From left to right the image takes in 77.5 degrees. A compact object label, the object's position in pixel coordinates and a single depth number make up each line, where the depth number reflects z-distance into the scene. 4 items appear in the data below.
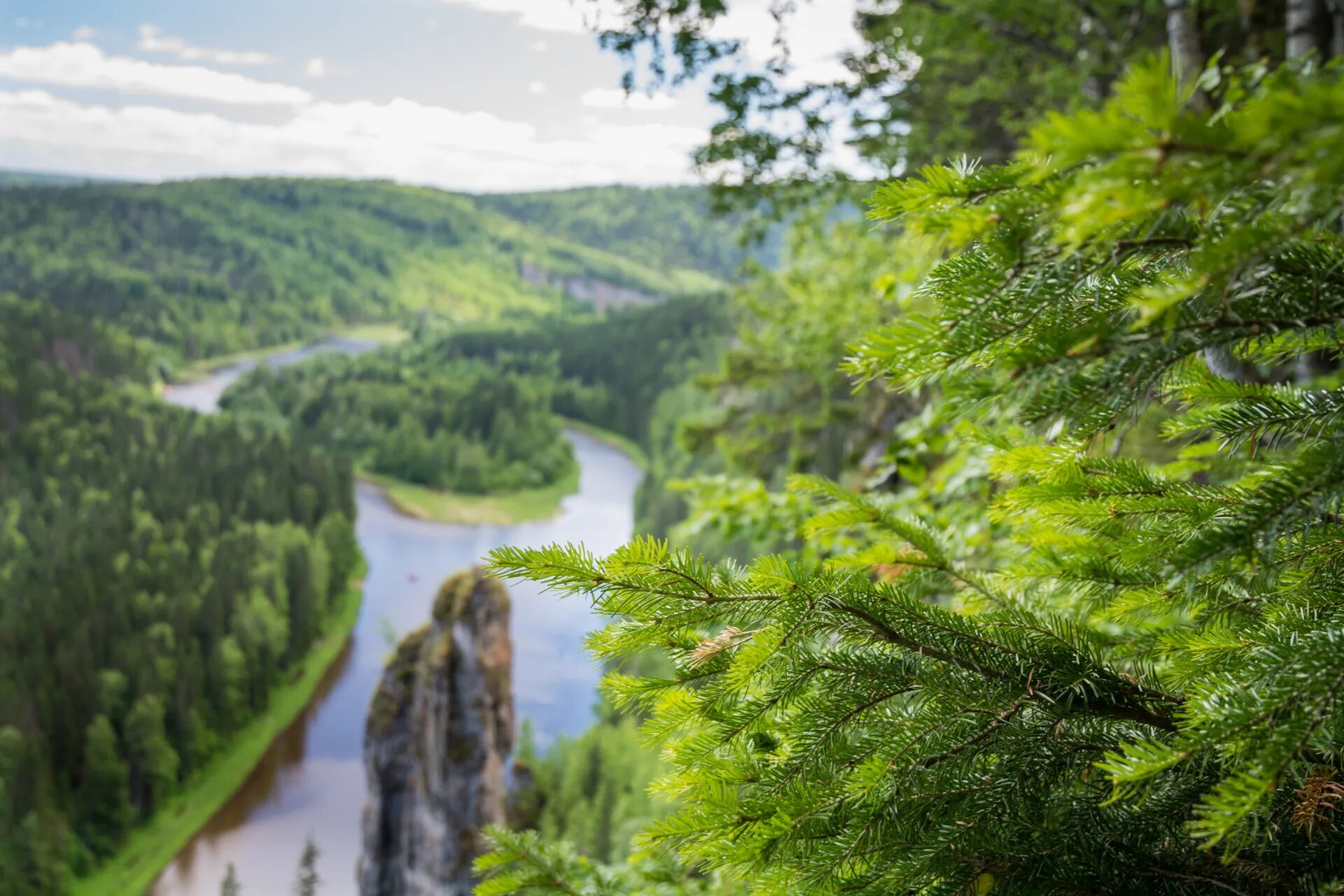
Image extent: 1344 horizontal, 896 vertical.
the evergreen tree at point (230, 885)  26.62
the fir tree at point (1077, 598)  0.78
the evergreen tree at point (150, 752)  35.56
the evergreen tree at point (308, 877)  26.64
